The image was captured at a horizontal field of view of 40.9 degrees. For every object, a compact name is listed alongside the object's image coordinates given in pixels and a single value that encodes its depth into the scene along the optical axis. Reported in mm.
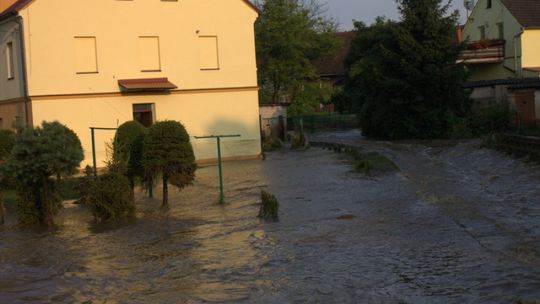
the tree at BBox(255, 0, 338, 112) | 54250
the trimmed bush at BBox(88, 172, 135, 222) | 15148
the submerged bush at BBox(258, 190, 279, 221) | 14779
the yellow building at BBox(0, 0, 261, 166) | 28188
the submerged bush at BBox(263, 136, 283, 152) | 38000
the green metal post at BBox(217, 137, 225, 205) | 17531
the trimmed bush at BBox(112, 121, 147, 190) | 17094
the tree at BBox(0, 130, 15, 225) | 23812
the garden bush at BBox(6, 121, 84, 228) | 14125
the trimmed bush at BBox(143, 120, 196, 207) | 16141
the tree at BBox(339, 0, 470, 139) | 38281
